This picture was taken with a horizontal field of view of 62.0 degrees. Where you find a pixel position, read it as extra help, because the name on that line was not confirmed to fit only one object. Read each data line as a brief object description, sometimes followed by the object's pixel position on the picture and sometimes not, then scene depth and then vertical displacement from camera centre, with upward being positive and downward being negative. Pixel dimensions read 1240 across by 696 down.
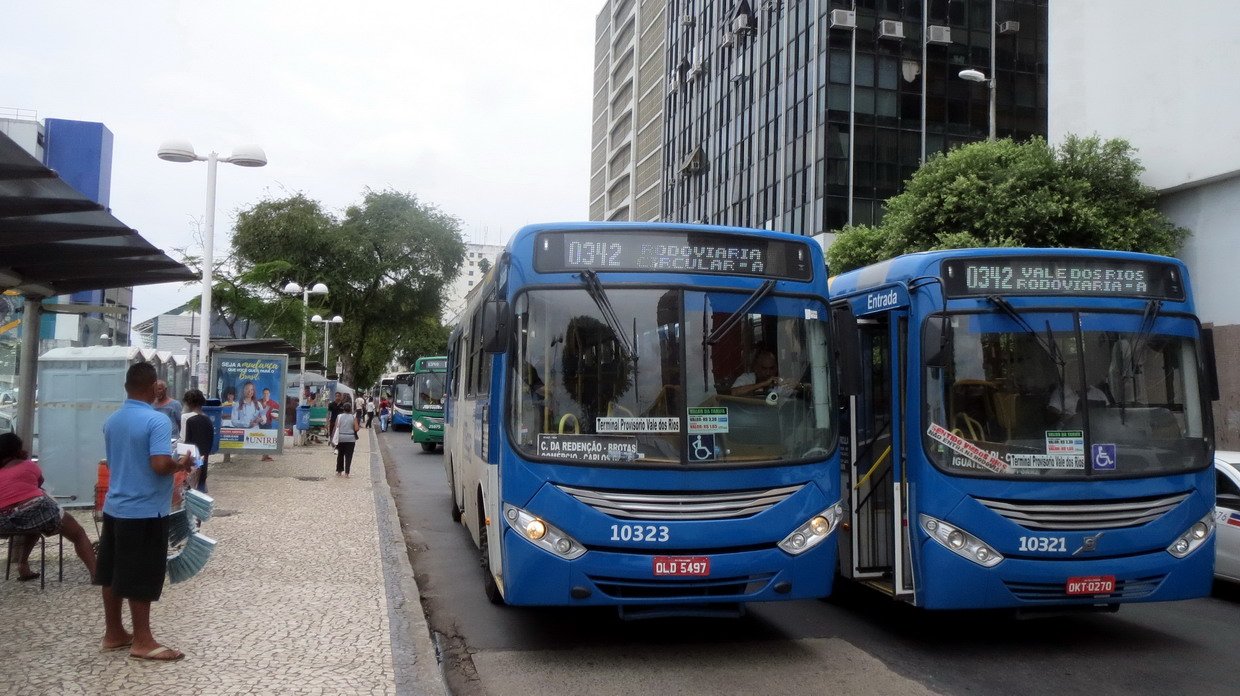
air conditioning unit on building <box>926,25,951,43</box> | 40.66 +14.47
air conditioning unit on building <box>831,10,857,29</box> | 39.72 +14.67
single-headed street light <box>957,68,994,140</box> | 23.11 +7.37
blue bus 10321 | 6.92 -0.19
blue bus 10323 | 6.59 -0.15
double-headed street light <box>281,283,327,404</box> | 31.15 +3.08
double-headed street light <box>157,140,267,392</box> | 15.77 +3.29
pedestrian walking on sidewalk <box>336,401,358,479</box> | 20.47 -0.82
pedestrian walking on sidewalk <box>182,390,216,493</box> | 13.36 -0.48
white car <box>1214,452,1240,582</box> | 9.52 -1.08
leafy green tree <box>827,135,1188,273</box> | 19.64 +4.08
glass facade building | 39.88 +12.33
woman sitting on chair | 7.90 -0.92
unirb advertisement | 21.62 -0.18
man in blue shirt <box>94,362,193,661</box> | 6.02 -0.66
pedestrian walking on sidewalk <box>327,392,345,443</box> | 31.72 -0.70
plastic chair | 8.26 -1.45
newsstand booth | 12.73 -0.29
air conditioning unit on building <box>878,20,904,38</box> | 39.72 +14.30
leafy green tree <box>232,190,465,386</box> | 48.81 +6.69
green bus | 32.69 -0.31
